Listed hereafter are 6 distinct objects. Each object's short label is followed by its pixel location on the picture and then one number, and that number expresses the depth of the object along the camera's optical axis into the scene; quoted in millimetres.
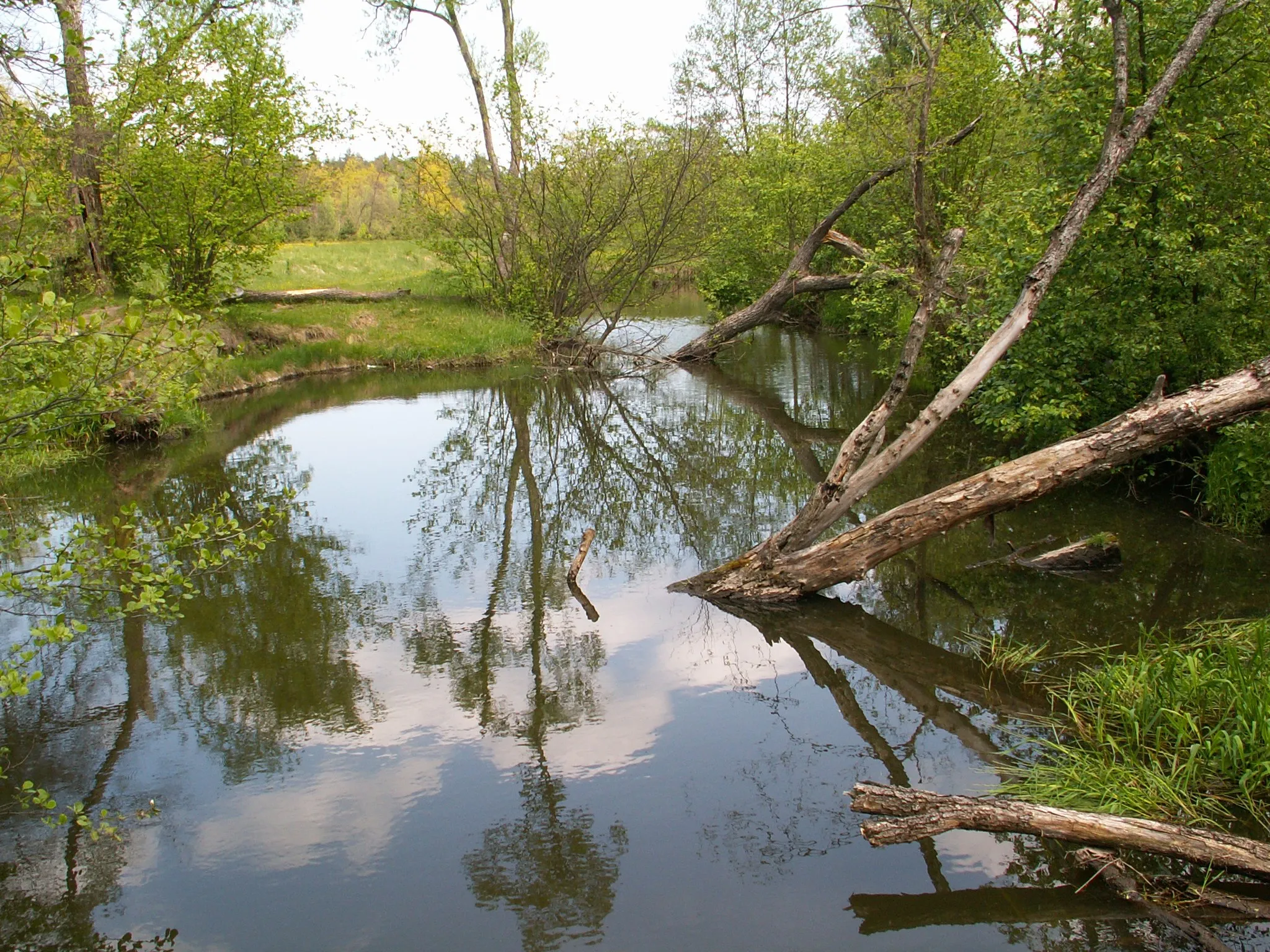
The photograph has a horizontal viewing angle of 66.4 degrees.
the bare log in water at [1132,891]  3582
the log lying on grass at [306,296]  21312
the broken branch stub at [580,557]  7766
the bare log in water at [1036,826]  3852
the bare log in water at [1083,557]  7695
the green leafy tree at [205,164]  17016
